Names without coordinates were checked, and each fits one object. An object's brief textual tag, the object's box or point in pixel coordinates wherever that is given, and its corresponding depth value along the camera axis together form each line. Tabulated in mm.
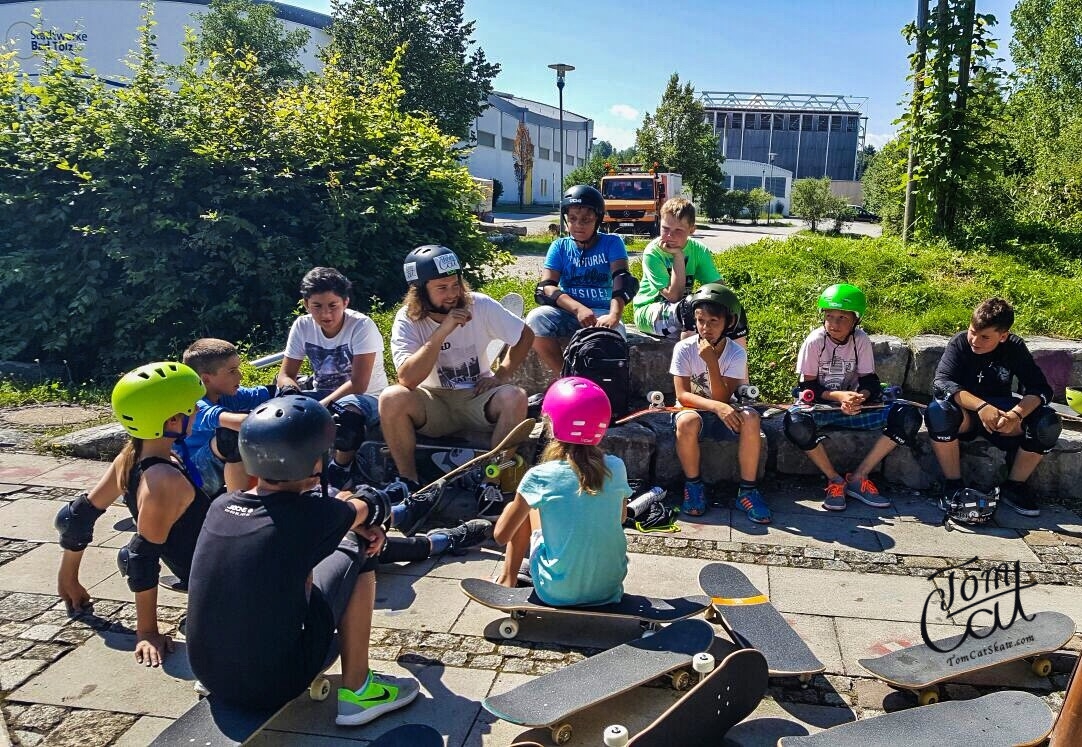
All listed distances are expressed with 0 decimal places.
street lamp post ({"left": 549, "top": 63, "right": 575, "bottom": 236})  21844
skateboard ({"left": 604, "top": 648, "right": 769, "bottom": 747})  2424
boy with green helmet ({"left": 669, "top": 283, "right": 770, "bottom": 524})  4793
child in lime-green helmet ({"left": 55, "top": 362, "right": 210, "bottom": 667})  3127
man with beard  4695
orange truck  24312
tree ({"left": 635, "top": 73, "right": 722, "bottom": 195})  38156
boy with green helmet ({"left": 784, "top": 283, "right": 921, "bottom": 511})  4887
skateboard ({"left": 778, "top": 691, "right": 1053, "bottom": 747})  2484
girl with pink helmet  3162
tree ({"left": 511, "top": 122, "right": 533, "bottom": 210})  55500
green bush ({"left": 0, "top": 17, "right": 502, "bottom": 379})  7863
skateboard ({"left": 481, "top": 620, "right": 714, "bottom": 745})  2637
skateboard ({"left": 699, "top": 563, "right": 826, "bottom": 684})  2936
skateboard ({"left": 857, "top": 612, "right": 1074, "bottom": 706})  2863
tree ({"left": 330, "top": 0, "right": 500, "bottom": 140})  22062
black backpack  4957
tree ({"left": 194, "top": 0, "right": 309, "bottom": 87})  28203
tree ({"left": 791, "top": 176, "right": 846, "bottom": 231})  28266
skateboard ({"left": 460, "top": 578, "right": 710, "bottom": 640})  3236
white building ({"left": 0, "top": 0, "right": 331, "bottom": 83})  48438
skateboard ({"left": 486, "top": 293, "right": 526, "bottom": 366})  5098
